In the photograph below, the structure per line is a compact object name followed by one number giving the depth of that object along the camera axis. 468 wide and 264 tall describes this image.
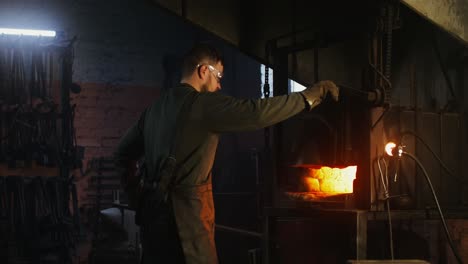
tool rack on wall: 8.23
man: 3.07
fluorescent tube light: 9.08
